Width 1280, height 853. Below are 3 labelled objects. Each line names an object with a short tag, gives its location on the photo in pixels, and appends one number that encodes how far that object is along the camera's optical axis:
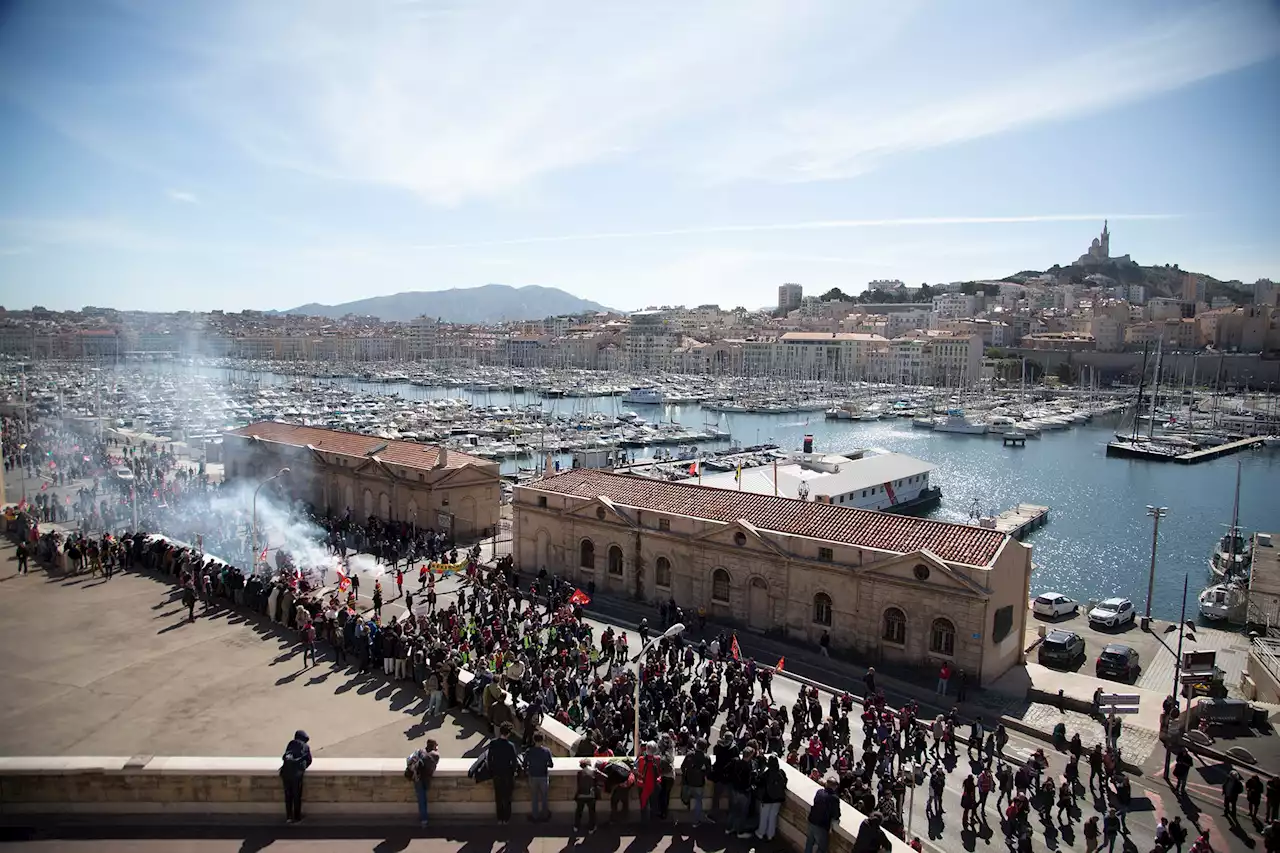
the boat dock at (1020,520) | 53.69
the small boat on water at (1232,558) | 43.06
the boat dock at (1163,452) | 86.75
